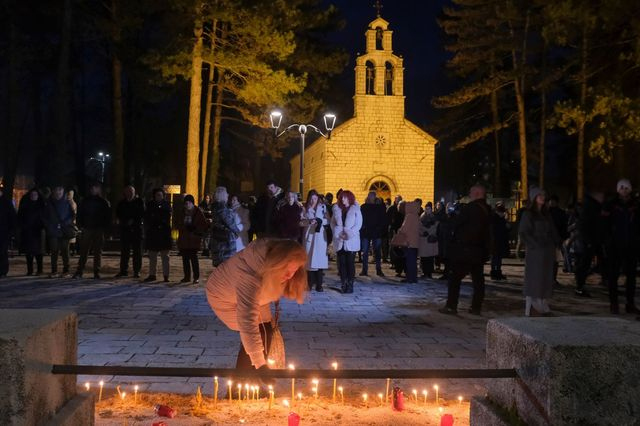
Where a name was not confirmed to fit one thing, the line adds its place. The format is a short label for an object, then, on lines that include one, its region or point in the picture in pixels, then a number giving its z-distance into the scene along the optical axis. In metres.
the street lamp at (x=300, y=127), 19.80
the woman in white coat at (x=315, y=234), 10.72
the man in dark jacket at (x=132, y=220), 11.98
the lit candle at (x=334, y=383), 4.52
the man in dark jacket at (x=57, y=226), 12.11
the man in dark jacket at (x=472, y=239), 8.30
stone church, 36.53
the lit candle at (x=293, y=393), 4.41
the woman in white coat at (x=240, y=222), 10.85
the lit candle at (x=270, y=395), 4.16
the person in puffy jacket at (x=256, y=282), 3.76
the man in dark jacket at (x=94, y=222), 11.62
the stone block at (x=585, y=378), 2.40
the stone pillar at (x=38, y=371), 2.45
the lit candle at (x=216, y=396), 4.23
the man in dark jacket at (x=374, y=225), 13.32
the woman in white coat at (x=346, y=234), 10.73
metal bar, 2.60
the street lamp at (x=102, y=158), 49.22
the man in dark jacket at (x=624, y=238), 8.44
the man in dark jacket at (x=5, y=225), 11.55
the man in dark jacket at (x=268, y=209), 10.88
